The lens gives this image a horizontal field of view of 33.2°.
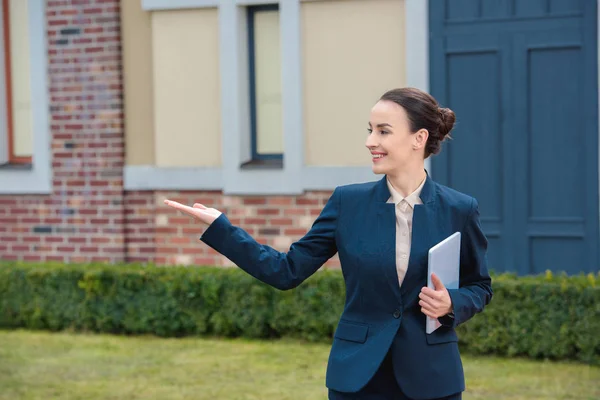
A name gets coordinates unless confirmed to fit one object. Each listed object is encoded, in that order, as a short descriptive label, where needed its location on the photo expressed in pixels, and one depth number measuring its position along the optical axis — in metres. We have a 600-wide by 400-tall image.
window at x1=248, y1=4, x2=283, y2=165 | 9.74
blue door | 8.56
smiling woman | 3.60
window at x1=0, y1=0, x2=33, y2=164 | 10.62
